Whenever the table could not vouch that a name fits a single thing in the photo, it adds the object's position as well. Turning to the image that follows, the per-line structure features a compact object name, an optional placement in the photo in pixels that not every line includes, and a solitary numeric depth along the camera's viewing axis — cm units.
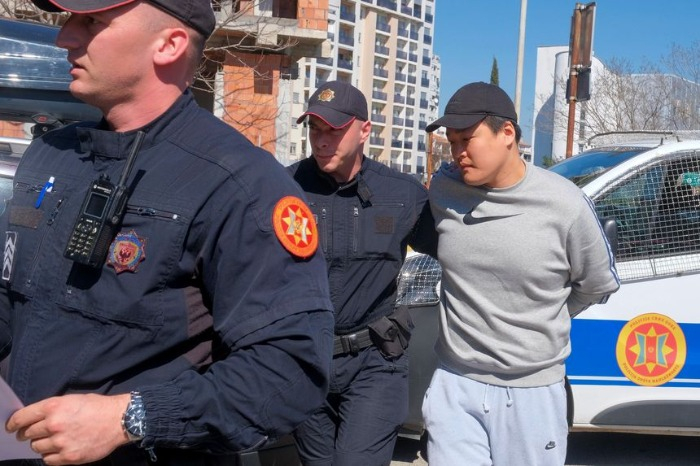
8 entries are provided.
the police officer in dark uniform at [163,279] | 157
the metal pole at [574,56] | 991
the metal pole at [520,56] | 1612
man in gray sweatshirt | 323
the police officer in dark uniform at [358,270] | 358
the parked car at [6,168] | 375
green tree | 9606
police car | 496
